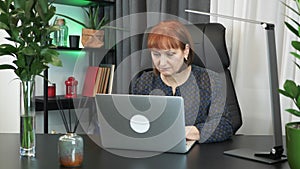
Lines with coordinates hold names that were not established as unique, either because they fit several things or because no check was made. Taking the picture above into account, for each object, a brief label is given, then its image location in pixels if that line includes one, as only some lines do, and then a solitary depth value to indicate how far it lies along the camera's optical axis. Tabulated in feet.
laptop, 3.96
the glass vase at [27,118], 4.07
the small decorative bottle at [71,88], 10.33
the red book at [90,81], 10.14
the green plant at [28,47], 3.83
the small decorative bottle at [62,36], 9.86
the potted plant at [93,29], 10.04
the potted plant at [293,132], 3.38
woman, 5.81
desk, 3.72
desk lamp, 4.00
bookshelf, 9.45
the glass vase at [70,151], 3.69
